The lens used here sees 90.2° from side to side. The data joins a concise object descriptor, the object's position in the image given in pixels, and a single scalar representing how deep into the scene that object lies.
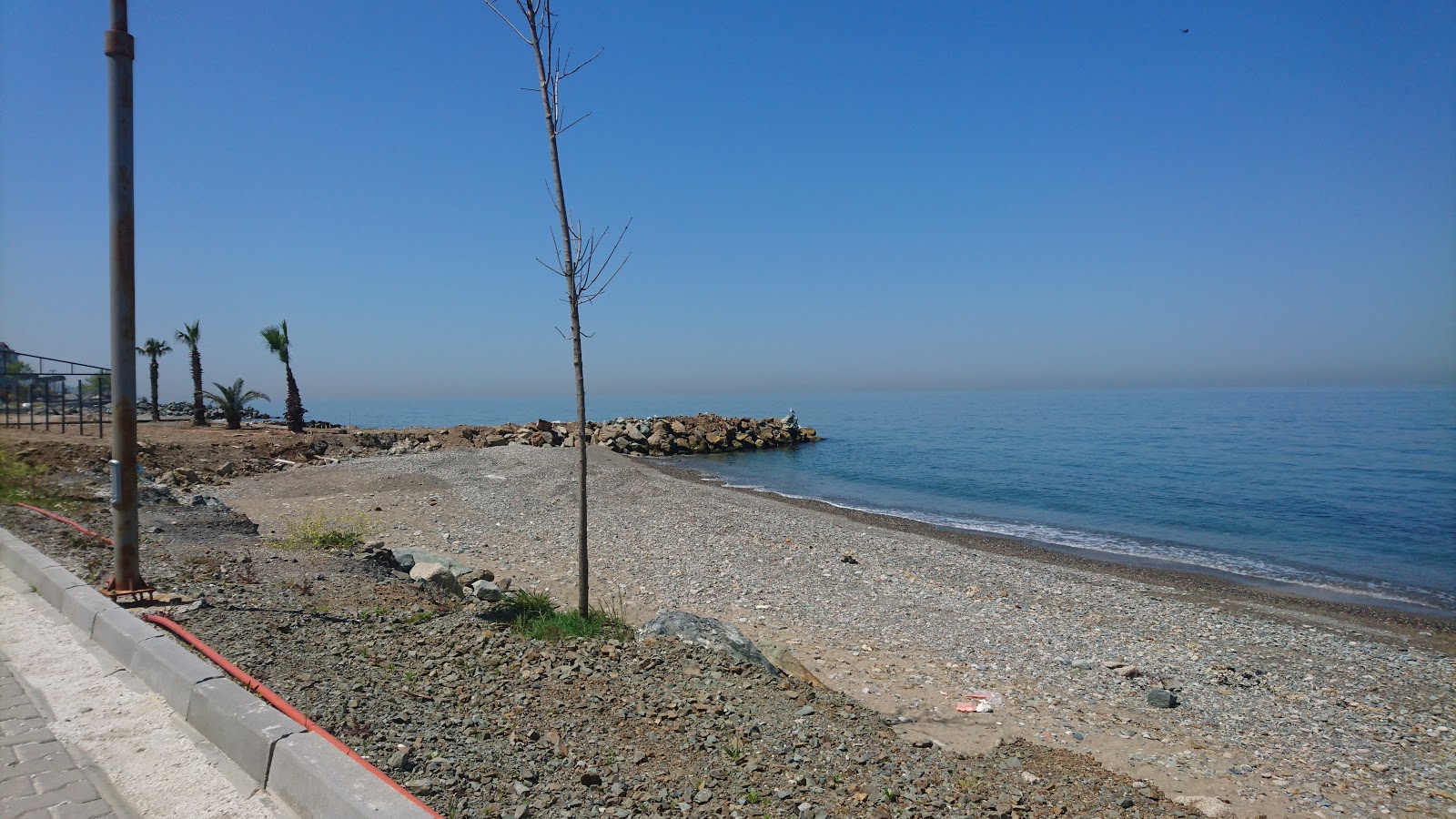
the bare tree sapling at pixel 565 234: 7.15
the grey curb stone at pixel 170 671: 4.36
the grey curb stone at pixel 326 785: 3.04
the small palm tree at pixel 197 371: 34.19
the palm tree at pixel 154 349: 37.59
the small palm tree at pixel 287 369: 33.03
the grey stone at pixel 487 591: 8.89
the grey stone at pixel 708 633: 6.30
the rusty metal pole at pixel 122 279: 6.02
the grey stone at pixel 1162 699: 7.64
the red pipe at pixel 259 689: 3.50
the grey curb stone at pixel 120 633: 5.04
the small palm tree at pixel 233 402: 32.72
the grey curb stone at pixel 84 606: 5.66
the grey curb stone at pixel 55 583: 6.27
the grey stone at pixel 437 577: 9.23
